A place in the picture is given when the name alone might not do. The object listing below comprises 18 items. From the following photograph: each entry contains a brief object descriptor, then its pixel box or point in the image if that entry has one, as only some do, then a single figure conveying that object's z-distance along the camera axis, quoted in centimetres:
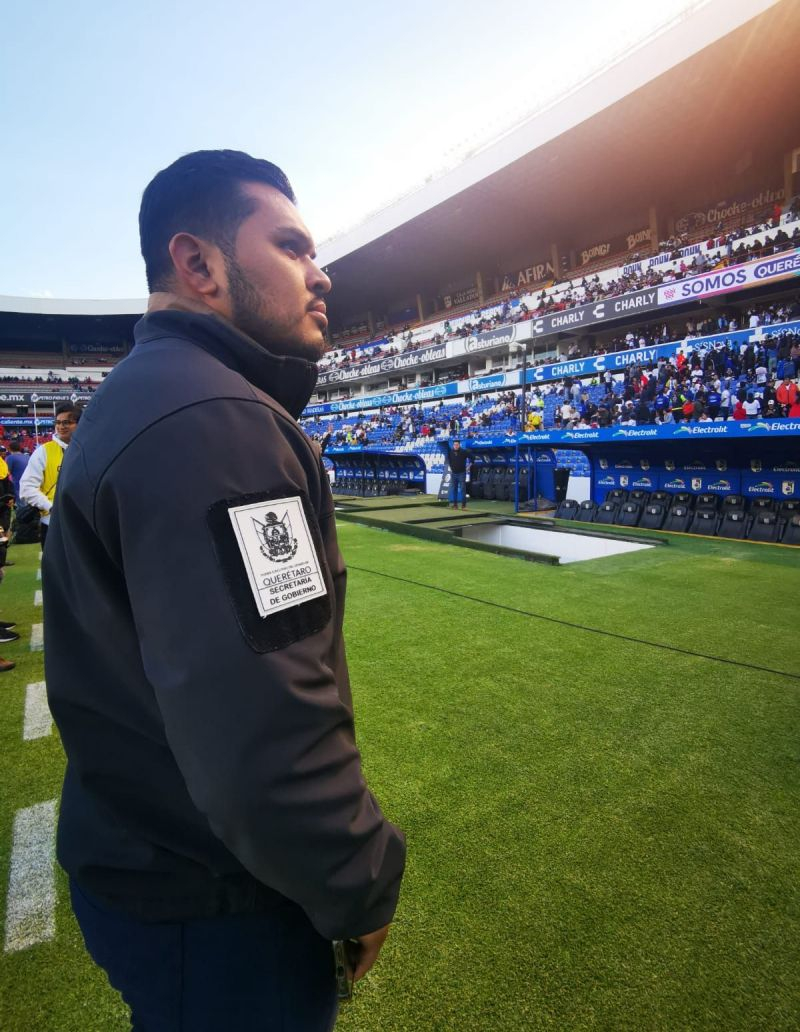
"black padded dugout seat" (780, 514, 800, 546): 933
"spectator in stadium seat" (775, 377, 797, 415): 1034
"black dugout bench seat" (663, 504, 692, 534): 1083
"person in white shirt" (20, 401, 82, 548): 498
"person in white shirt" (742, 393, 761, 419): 1120
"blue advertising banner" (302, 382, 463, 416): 3253
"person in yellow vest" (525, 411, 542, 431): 1631
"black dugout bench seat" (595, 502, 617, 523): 1217
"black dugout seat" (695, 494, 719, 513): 1062
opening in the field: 868
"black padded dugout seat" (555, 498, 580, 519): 1298
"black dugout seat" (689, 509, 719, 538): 1044
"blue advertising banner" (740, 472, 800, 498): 1052
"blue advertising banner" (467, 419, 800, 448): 915
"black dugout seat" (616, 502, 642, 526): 1170
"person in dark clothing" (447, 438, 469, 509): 1493
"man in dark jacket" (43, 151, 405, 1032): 67
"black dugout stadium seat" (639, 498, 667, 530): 1127
